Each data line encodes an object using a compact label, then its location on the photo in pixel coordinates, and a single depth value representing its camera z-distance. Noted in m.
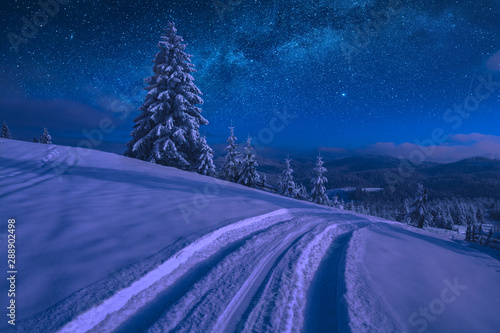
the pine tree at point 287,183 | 28.01
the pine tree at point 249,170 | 24.42
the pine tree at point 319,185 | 27.52
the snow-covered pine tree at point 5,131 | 39.28
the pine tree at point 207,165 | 18.85
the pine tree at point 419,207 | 25.73
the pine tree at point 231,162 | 24.48
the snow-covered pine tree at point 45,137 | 35.44
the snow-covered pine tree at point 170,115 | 14.44
